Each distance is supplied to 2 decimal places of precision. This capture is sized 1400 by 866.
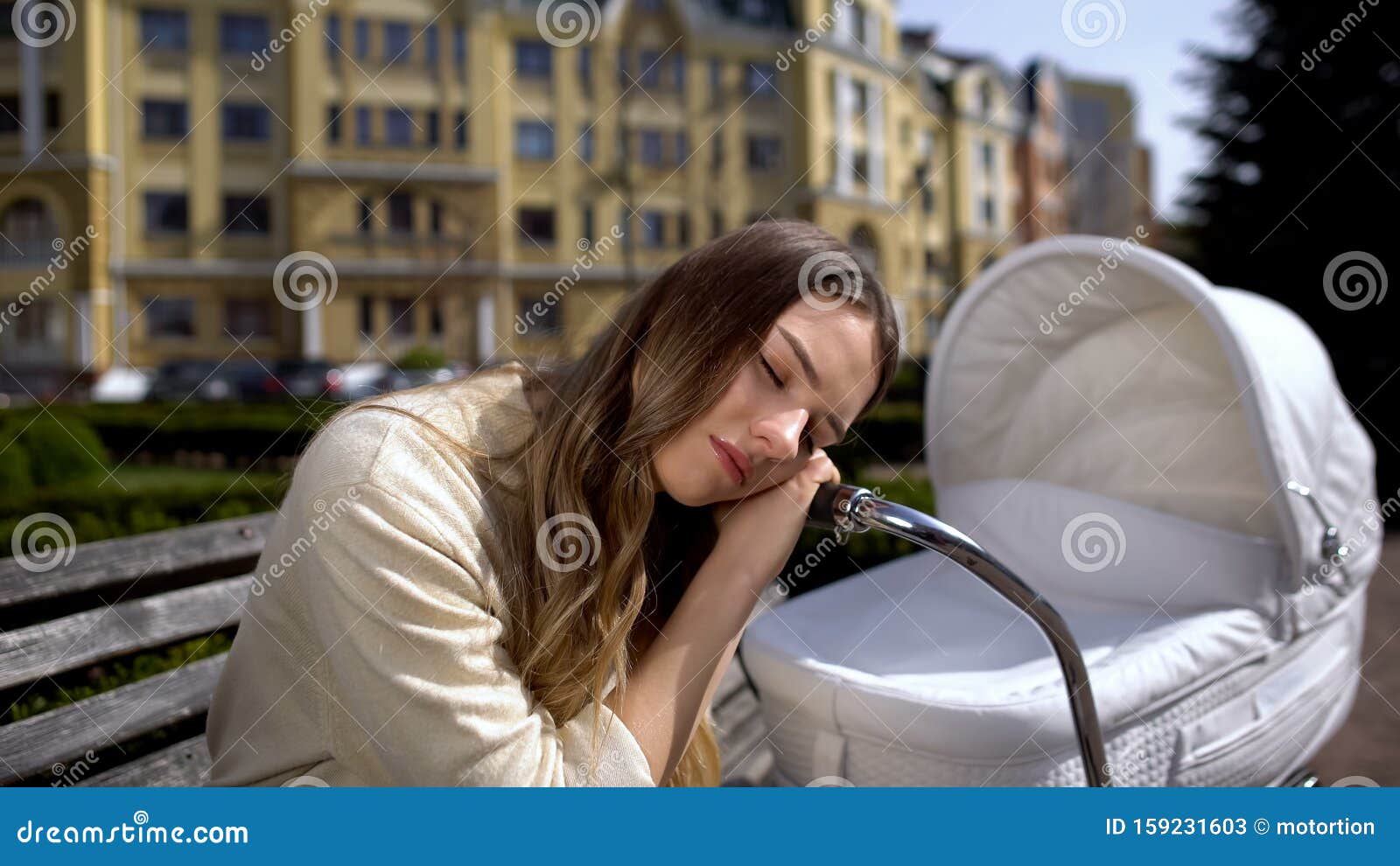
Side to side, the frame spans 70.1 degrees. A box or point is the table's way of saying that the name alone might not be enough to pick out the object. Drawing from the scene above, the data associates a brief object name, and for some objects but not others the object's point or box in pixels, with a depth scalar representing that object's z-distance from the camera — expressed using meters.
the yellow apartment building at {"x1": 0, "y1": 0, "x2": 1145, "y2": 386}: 26.73
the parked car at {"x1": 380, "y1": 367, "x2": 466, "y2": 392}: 17.86
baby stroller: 2.15
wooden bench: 1.69
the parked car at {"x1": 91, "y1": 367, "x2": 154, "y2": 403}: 23.66
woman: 1.27
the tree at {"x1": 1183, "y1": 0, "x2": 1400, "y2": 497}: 10.06
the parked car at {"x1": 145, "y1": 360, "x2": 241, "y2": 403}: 21.91
